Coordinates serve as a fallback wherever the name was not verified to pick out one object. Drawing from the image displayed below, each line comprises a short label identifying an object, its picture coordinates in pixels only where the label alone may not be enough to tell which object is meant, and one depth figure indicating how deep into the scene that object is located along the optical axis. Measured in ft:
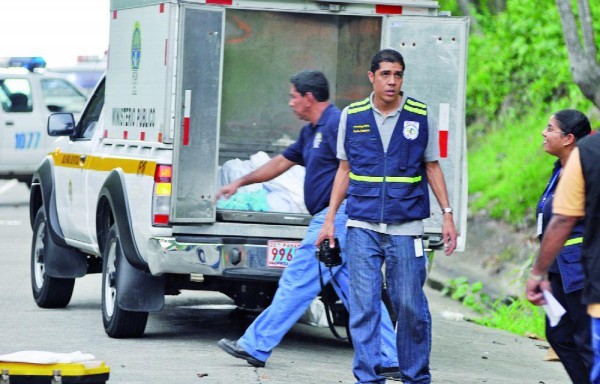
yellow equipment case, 40.37
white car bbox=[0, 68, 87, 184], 151.43
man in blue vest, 48.88
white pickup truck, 59.47
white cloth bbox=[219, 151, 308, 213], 66.39
